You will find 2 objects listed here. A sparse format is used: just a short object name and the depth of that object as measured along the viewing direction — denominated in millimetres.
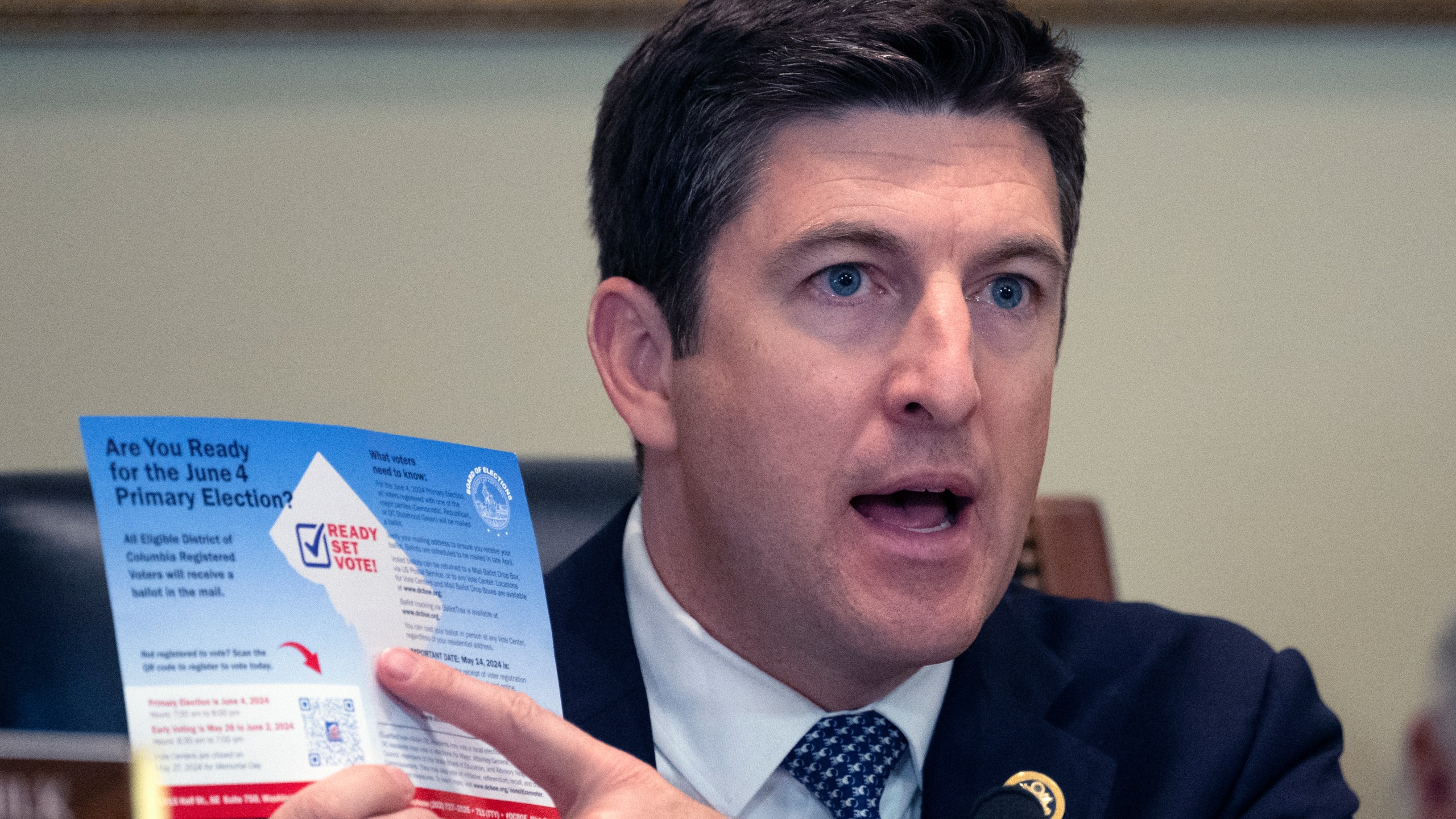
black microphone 2265
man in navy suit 2244
